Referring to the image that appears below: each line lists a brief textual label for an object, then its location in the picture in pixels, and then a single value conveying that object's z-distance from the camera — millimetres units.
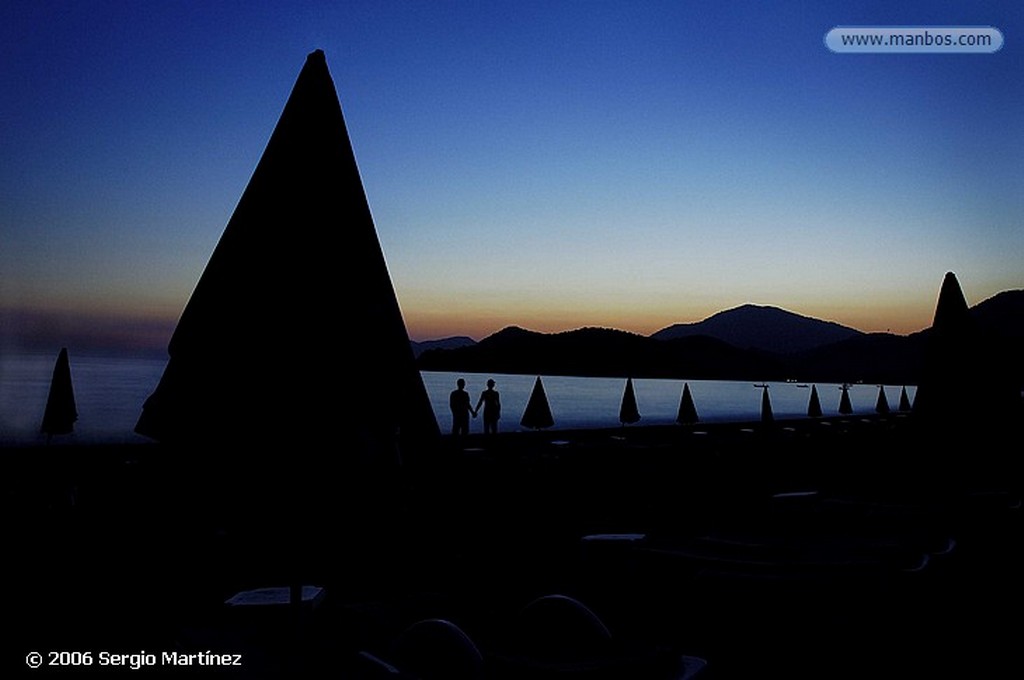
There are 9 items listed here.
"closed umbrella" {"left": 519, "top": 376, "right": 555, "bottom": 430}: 16812
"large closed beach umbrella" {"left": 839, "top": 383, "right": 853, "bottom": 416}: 35881
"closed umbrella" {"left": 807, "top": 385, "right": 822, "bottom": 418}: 29727
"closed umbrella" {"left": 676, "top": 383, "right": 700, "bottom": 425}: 21734
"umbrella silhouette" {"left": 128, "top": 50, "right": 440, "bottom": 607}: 2438
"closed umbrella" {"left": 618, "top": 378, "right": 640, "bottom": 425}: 20422
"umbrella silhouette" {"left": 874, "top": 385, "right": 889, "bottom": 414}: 36531
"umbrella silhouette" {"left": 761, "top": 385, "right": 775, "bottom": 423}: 23500
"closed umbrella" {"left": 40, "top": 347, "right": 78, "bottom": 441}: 12008
